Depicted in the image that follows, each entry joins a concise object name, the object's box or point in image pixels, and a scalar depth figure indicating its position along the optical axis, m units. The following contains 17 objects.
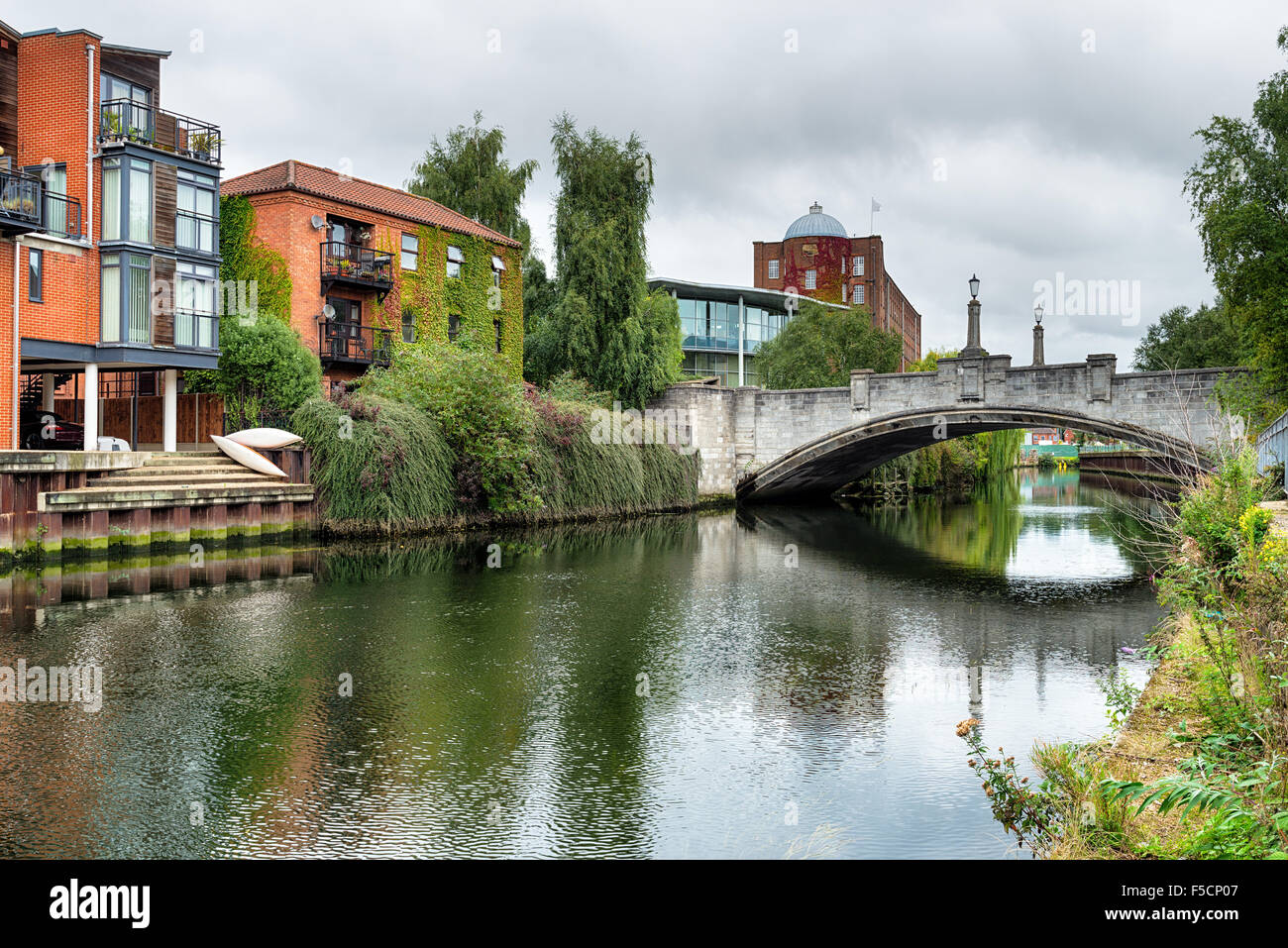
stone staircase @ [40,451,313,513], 19.41
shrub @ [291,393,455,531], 23.95
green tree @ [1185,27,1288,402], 25.69
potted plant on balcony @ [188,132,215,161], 27.52
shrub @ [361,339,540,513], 26.38
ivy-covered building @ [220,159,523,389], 32.41
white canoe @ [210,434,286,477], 23.67
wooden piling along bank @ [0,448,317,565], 18.50
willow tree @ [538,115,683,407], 37.38
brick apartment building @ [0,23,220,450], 24.05
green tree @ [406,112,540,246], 44.72
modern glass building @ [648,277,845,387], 61.28
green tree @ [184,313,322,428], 27.44
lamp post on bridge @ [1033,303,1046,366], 33.53
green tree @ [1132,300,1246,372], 45.16
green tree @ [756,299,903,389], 45.88
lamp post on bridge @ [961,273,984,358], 33.84
